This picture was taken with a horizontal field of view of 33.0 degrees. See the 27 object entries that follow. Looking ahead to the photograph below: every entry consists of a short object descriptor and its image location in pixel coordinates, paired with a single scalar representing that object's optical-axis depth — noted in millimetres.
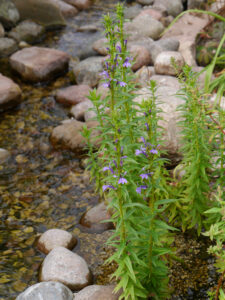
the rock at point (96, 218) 4047
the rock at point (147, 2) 10055
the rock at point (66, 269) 3320
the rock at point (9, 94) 6109
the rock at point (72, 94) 6379
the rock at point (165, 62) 6039
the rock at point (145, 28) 8031
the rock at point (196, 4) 8781
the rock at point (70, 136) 5230
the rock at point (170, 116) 4441
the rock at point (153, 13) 8867
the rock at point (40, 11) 9016
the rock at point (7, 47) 7988
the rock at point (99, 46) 7556
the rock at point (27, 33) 8500
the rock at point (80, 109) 5996
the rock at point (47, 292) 3000
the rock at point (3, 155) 5176
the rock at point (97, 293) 2957
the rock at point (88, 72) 6898
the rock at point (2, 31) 8328
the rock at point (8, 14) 8609
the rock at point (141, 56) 6668
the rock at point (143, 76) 5922
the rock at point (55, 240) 3740
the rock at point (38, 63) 7000
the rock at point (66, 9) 9820
